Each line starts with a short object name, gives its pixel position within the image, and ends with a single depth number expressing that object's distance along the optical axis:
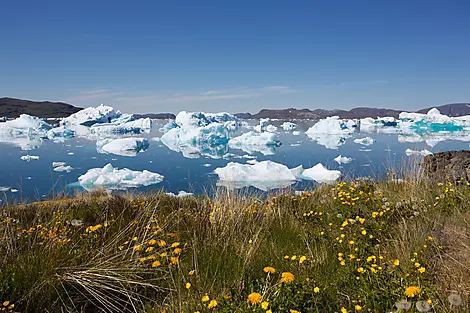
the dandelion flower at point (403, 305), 1.54
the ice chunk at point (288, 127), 64.25
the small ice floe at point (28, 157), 23.78
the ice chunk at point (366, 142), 33.84
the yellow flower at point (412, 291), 1.68
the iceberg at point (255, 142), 32.59
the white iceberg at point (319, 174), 15.03
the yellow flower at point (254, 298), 1.68
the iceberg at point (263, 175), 15.98
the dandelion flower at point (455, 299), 1.62
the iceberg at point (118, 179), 15.87
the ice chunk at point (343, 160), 21.12
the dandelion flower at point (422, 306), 1.52
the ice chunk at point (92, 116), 57.69
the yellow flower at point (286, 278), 1.87
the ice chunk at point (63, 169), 19.80
